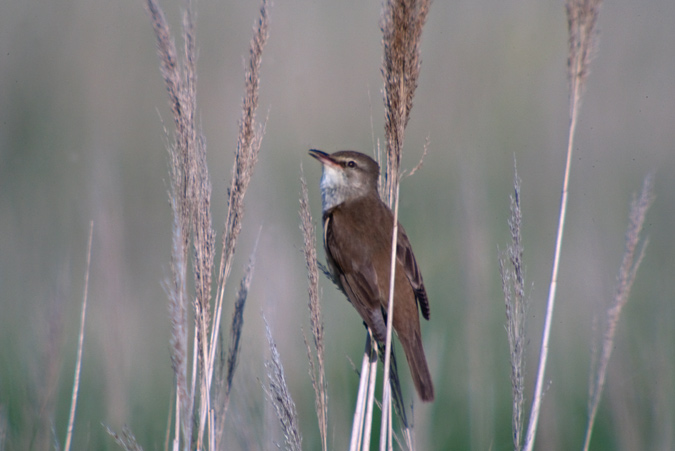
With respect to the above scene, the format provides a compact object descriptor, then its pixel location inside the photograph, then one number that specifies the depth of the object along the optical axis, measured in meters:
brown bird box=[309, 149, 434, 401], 5.67
